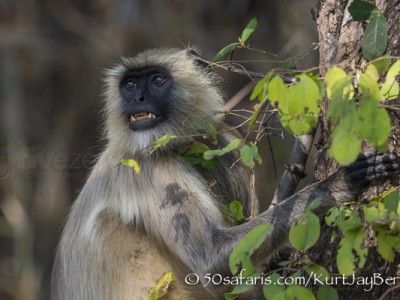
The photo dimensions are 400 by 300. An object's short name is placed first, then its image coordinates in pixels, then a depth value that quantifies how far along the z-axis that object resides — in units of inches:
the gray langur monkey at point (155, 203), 319.6
